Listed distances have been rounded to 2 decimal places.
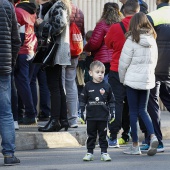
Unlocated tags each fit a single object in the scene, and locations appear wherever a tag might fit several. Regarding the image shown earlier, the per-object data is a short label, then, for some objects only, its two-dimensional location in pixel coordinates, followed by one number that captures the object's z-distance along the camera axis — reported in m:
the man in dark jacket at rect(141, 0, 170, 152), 19.56
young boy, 17.94
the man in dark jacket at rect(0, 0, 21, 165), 16.92
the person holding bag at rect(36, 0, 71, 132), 20.45
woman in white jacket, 18.91
